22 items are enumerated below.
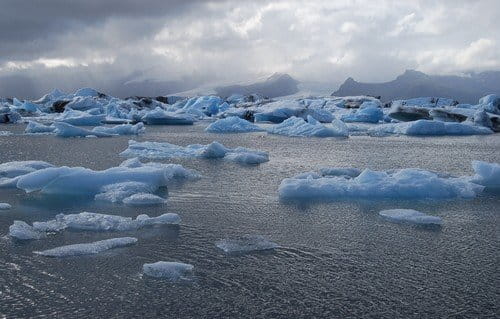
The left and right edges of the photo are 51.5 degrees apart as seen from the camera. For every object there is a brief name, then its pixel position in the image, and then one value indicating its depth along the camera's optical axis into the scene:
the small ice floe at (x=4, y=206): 8.09
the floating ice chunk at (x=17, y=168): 10.96
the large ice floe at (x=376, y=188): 9.34
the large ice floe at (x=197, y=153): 14.77
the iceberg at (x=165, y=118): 36.06
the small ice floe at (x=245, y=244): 6.05
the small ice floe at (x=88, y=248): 5.77
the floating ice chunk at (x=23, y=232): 6.41
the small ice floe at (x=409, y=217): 7.52
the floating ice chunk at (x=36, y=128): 26.50
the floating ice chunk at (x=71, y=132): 24.12
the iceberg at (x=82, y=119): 32.22
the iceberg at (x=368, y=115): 39.41
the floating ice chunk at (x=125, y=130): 26.76
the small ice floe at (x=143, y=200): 8.41
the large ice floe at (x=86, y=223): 6.53
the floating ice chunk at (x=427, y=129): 29.81
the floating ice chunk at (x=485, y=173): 10.59
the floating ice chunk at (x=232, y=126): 30.68
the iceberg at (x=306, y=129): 26.47
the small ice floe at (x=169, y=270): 5.16
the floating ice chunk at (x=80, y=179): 9.11
